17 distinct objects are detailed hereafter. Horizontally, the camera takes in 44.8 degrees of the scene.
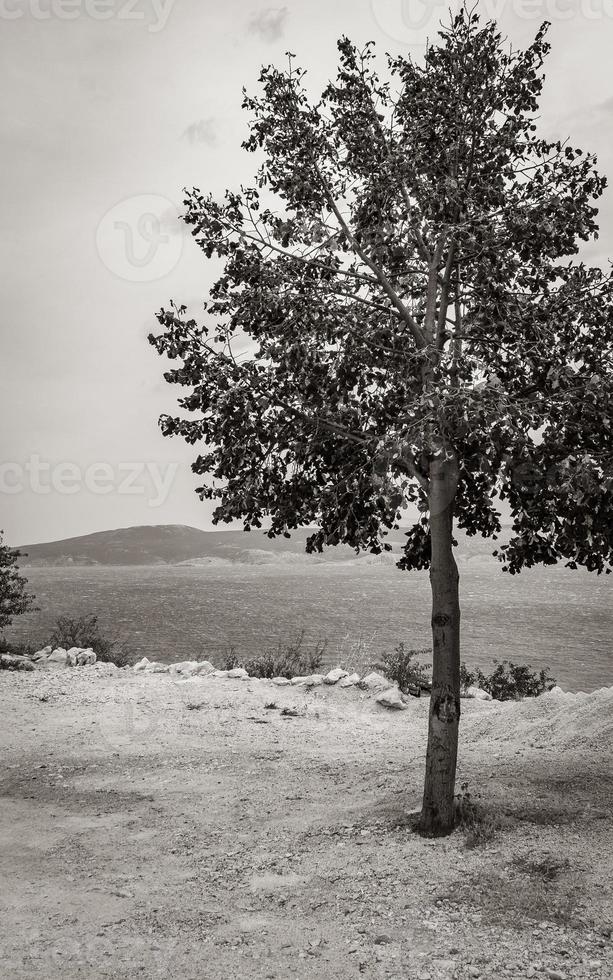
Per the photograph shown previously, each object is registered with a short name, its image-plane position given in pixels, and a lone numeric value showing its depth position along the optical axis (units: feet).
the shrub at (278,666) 54.80
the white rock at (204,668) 54.13
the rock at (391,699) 45.16
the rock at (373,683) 48.44
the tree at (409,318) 25.61
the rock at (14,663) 55.42
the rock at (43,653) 60.34
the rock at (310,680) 49.32
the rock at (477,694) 48.93
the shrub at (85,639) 64.13
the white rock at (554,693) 42.93
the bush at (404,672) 50.55
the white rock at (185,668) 53.83
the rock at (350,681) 48.64
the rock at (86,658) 58.90
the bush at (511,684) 53.94
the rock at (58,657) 59.67
